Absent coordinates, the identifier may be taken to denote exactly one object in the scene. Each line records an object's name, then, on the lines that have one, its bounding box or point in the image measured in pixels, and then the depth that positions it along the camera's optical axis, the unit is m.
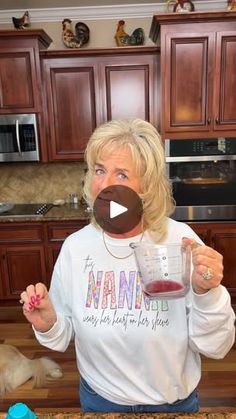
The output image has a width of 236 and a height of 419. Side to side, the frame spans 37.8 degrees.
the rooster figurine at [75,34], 2.83
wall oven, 2.57
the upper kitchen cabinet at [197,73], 2.41
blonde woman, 0.83
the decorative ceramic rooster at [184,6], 2.47
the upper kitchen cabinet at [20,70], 2.60
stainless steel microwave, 2.72
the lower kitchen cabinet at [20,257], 2.74
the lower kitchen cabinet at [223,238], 2.66
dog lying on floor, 2.06
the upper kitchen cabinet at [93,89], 2.70
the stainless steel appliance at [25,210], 2.80
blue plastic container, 0.59
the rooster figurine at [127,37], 2.79
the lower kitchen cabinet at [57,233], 2.70
